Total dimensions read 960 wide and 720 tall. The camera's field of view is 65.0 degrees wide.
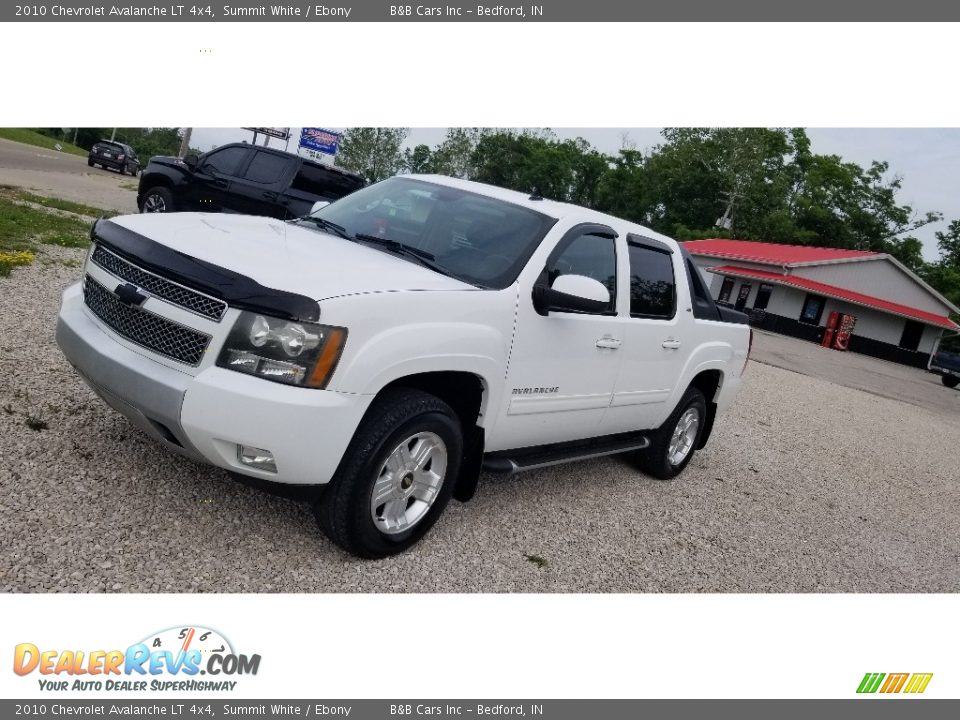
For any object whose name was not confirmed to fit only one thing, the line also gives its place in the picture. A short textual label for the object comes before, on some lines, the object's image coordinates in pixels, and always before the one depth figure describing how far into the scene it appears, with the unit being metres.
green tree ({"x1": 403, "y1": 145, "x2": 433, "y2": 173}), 69.97
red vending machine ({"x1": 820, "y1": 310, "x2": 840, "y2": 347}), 37.28
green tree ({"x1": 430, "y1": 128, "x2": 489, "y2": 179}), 72.75
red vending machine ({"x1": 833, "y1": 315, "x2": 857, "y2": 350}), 37.09
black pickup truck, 12.05
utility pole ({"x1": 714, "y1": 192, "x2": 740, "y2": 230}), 63.94
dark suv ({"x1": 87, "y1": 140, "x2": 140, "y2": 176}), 36.00
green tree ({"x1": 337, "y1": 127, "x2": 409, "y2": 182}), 65.56
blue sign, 41.09
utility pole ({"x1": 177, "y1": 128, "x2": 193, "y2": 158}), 30.56
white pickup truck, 3.12
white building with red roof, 37.78
